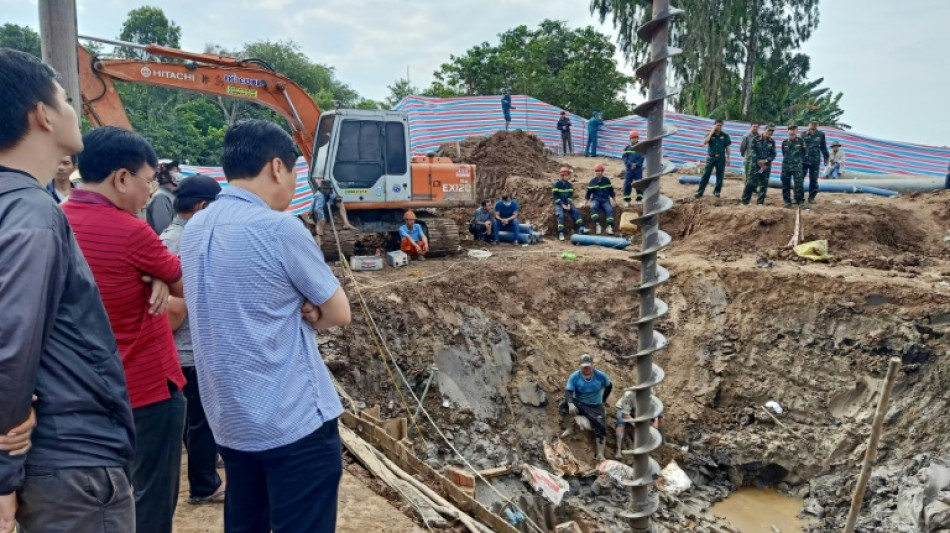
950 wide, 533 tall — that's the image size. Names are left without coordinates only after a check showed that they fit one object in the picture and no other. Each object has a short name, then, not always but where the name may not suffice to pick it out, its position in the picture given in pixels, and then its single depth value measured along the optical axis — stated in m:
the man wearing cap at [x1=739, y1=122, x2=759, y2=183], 11.82
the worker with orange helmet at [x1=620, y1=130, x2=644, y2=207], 12.53
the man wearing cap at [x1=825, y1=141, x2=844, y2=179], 15.30
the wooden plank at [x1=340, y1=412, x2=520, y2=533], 3.99
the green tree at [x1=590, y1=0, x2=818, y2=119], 24.14
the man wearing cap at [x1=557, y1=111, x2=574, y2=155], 18.69
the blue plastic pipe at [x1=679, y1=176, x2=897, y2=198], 13.30
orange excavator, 8.65
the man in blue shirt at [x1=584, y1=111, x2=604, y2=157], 18.14
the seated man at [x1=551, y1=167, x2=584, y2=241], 12.63
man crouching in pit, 8.31
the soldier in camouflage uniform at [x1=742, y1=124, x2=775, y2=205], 11.63
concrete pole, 3.62
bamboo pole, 3.10
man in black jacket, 1.37
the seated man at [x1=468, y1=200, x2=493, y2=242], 12.25
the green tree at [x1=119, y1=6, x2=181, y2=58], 27.88
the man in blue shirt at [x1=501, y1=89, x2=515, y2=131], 18.16
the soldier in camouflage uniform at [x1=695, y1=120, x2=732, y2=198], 12.21
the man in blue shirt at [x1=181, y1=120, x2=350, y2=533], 1.82
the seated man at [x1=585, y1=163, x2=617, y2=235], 12.31
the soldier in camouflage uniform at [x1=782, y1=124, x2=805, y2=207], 11.49
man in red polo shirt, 2.22
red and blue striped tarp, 15.92
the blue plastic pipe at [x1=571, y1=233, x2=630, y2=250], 11.80
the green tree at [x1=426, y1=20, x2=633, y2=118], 26.47
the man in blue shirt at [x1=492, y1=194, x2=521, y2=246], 12.21
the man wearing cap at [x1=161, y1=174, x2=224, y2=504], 3.16
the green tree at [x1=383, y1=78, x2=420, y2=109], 33.69
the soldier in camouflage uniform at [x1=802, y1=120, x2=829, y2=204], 11.69
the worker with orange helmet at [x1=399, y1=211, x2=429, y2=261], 10.42
